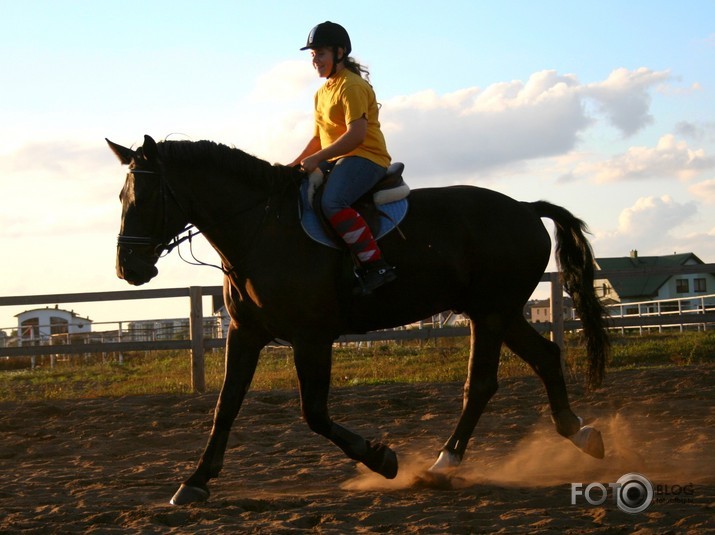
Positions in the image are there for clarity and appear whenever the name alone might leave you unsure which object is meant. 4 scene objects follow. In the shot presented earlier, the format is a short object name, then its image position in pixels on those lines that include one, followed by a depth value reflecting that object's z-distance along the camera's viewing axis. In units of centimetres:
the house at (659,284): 7100
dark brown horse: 589
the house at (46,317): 5585
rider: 600
